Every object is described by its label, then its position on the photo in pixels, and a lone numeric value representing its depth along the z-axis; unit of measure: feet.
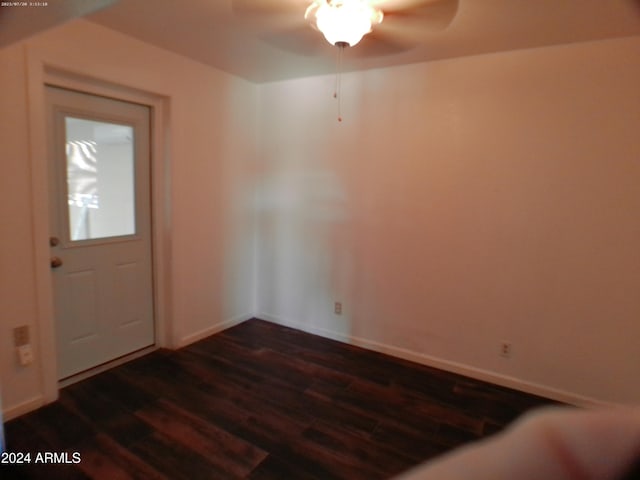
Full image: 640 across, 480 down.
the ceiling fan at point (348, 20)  5.52
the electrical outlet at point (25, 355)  6.79
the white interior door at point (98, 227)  7.58
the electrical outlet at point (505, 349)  8.55
